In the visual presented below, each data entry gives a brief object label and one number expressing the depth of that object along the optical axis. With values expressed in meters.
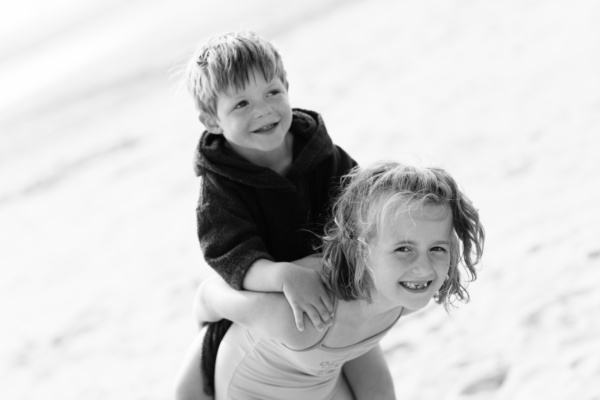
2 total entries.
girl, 2.44
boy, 2.54
